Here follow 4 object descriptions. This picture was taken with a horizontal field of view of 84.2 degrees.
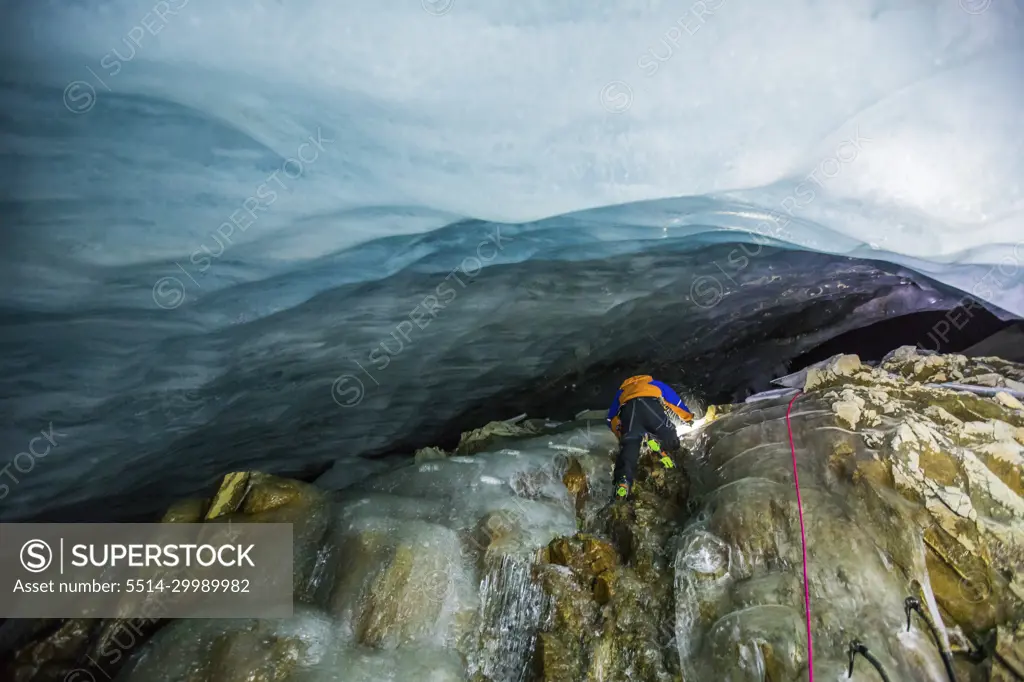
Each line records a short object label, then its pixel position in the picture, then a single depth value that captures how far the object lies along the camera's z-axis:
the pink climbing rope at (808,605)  2.79
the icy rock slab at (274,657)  3.18
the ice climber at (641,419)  4.65
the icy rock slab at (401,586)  3.57
